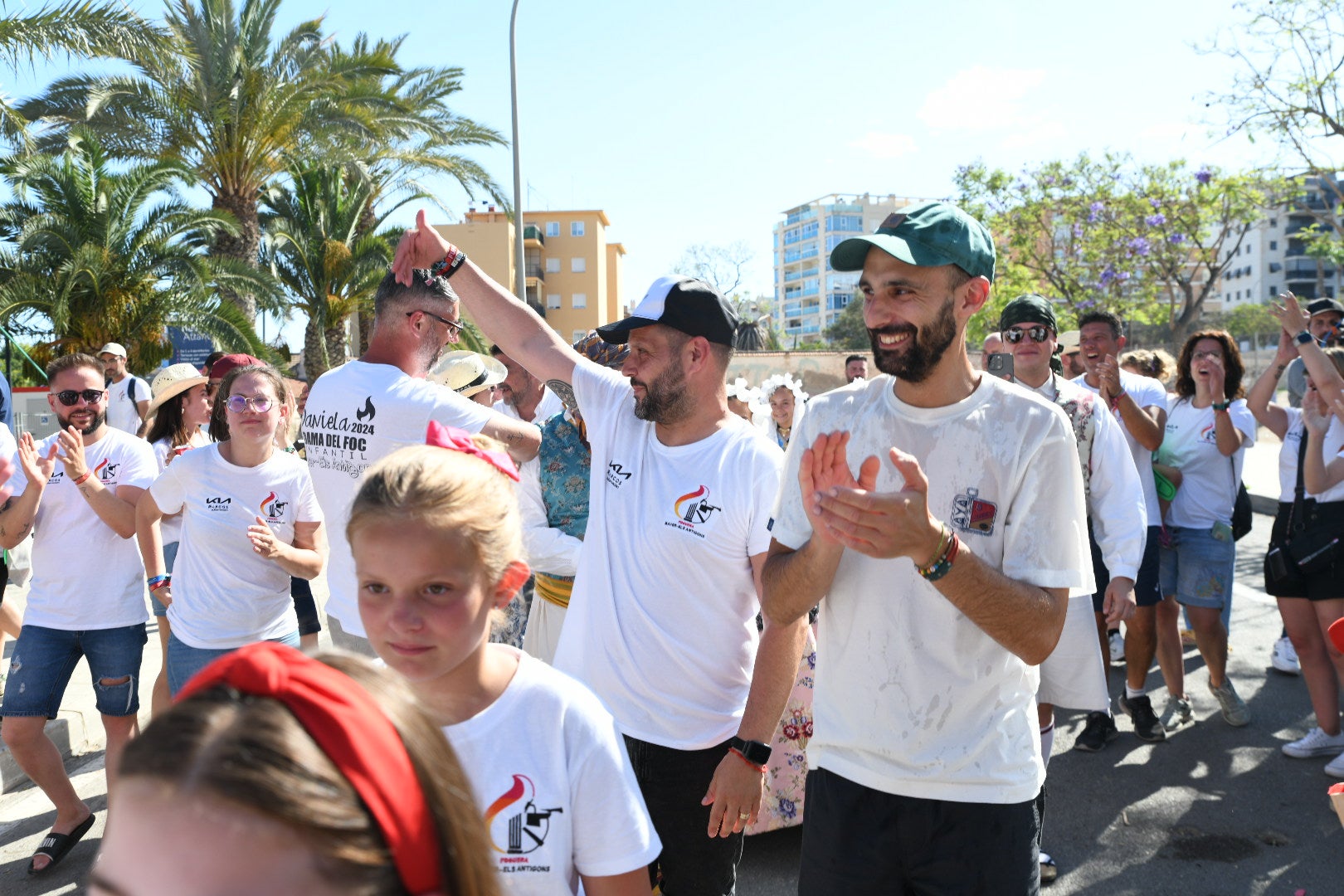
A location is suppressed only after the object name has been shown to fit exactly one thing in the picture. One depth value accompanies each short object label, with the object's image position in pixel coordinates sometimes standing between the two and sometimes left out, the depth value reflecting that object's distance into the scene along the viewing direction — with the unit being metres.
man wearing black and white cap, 2.76
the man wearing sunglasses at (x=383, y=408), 3.46
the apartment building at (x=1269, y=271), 107.94
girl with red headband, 0.85
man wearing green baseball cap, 2.31
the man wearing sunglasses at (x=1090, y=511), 3.91
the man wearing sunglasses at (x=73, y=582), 4.39
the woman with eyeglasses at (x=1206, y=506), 5.96
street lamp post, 17.98
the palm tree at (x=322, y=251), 21.19
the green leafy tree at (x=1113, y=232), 24.14
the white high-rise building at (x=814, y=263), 133.75
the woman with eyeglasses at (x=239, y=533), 4.28
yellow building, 78.25
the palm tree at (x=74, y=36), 11.92
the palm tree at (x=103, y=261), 15.88
